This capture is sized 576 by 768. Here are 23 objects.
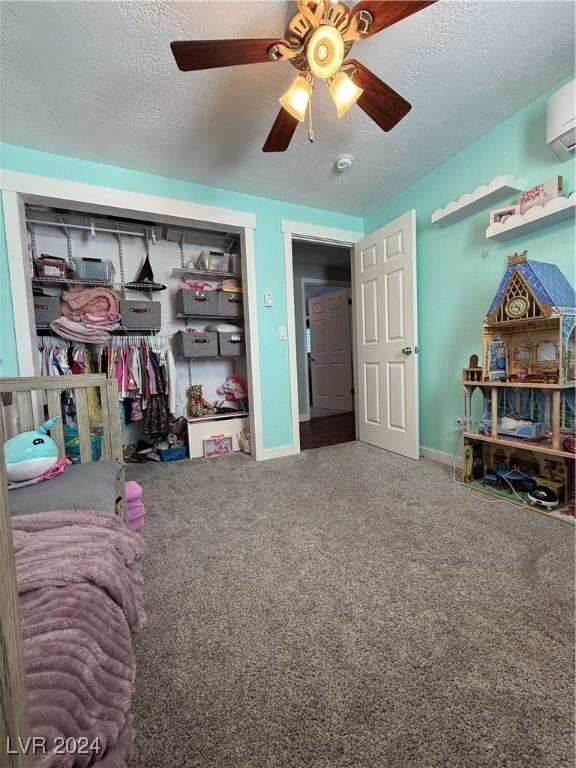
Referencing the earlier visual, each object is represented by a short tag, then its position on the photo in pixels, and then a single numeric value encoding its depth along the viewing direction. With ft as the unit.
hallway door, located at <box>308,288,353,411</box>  16.21
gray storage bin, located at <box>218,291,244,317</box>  9.51
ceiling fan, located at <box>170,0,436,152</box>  3.60
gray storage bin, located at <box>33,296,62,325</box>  7.85
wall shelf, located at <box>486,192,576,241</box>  5.14
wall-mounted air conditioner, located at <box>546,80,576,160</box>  4.92
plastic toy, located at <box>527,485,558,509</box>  5.22
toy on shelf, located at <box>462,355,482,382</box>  6.42
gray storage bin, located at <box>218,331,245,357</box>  9.59
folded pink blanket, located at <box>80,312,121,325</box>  8.30
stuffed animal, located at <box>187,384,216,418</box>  9.76
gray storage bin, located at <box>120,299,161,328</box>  8.76
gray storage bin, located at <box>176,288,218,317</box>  9.12
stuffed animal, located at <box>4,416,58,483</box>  3.61
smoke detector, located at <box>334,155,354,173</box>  7.08
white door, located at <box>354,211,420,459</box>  7.98
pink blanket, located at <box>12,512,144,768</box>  1.52
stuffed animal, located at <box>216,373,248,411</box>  10.37
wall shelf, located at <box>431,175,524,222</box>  5.94
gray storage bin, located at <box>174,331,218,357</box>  9.32
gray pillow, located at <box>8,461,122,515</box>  3.12
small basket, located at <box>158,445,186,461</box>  9.14
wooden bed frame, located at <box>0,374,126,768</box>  1.01
